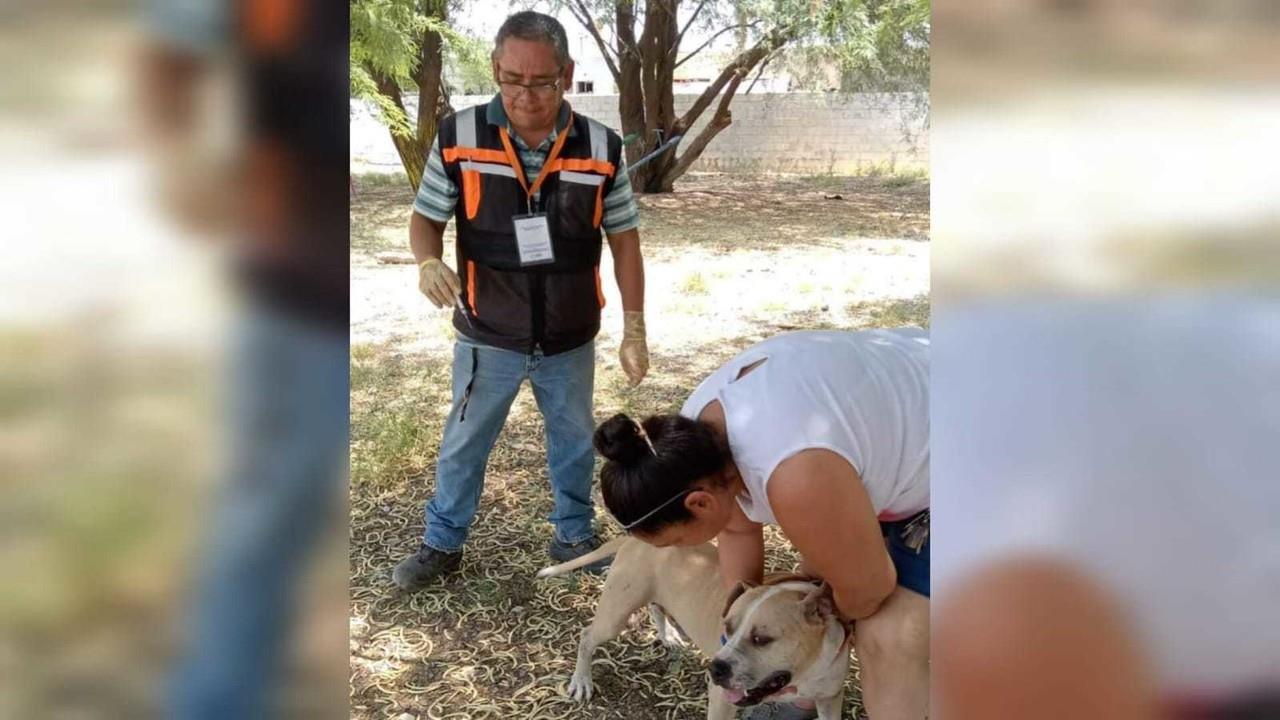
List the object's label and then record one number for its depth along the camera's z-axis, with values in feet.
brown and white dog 7.74
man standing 10.98
